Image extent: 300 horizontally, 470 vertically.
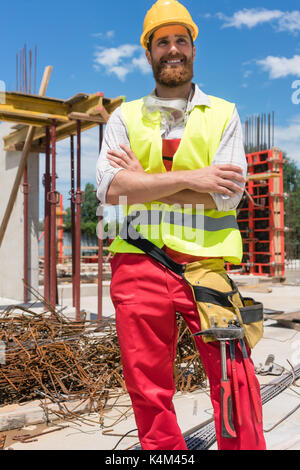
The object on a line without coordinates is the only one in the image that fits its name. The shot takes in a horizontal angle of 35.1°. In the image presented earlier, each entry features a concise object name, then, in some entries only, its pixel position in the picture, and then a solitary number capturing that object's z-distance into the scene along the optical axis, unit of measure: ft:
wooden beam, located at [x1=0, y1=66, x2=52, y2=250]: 23.04
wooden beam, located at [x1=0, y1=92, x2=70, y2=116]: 20.74
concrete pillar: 27.53
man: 6.18
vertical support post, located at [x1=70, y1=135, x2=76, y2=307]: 21.94
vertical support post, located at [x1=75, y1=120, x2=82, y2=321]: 20.70
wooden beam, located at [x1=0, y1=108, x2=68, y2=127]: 20.77
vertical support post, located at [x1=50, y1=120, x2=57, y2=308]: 21.40
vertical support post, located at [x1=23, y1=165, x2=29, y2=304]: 25.73
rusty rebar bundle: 11.68
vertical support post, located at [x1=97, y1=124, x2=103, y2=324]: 20.81
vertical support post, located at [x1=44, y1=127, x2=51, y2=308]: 23.04
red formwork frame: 49.14
